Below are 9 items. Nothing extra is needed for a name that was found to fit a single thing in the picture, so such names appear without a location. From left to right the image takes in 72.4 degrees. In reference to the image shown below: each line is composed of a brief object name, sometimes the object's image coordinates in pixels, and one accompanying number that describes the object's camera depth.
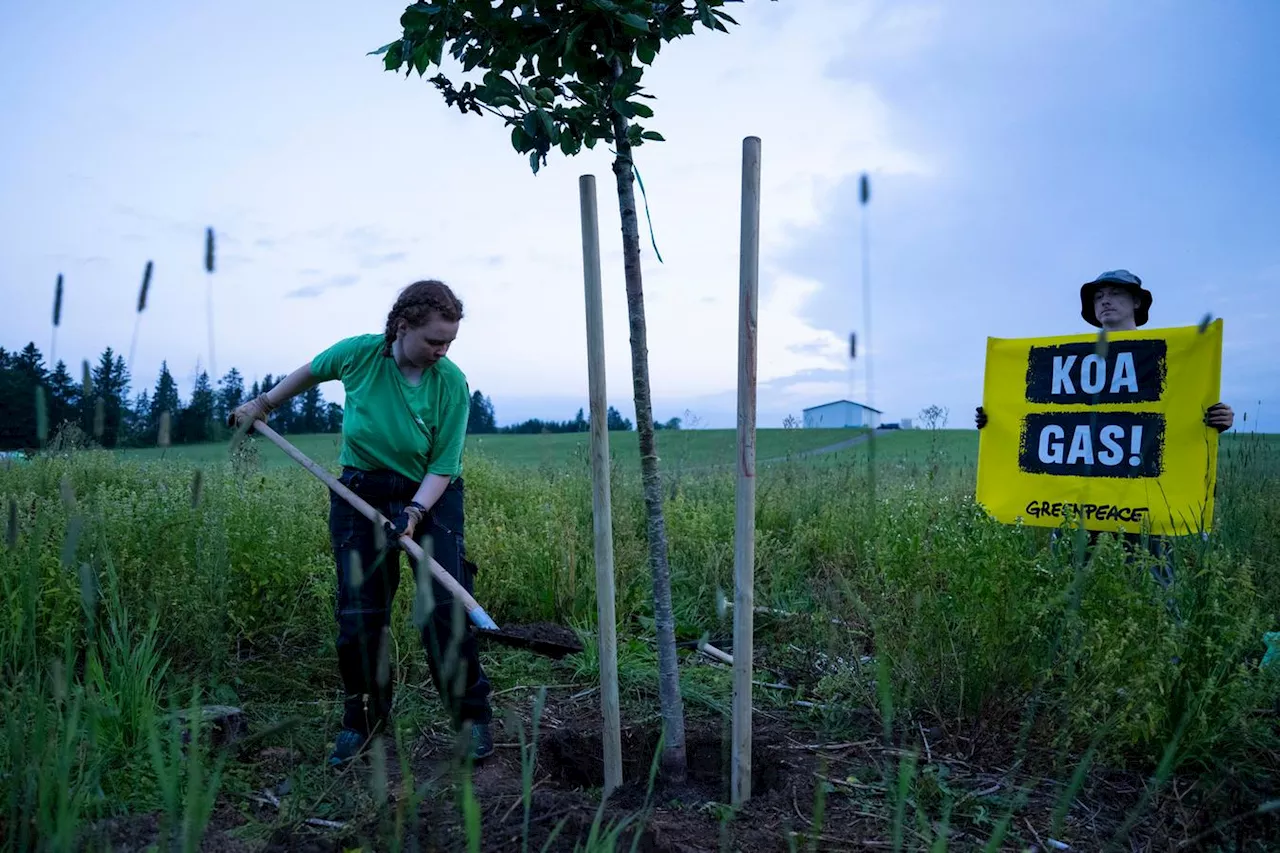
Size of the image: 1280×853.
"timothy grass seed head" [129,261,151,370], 2.08
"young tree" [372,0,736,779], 2.52
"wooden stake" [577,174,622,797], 2.86
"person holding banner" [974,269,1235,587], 4.46
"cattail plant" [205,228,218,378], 2.09
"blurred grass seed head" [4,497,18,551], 1.80
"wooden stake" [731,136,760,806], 2.75
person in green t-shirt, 3.39
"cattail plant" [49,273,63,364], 2.11
